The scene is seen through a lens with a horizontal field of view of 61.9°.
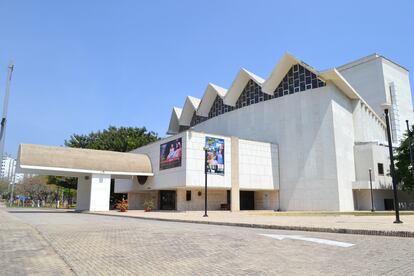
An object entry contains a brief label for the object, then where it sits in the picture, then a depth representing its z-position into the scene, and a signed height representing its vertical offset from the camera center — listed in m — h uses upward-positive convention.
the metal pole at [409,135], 34.47 +6.38
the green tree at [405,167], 35.59 +3.25
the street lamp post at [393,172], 14.09 +1.11
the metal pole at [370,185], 34.18 +0.76
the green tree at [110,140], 53.56 +9.09
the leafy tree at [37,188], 71.12 +2.14
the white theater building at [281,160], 34.88 +4.12
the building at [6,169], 112.83 +10.83
